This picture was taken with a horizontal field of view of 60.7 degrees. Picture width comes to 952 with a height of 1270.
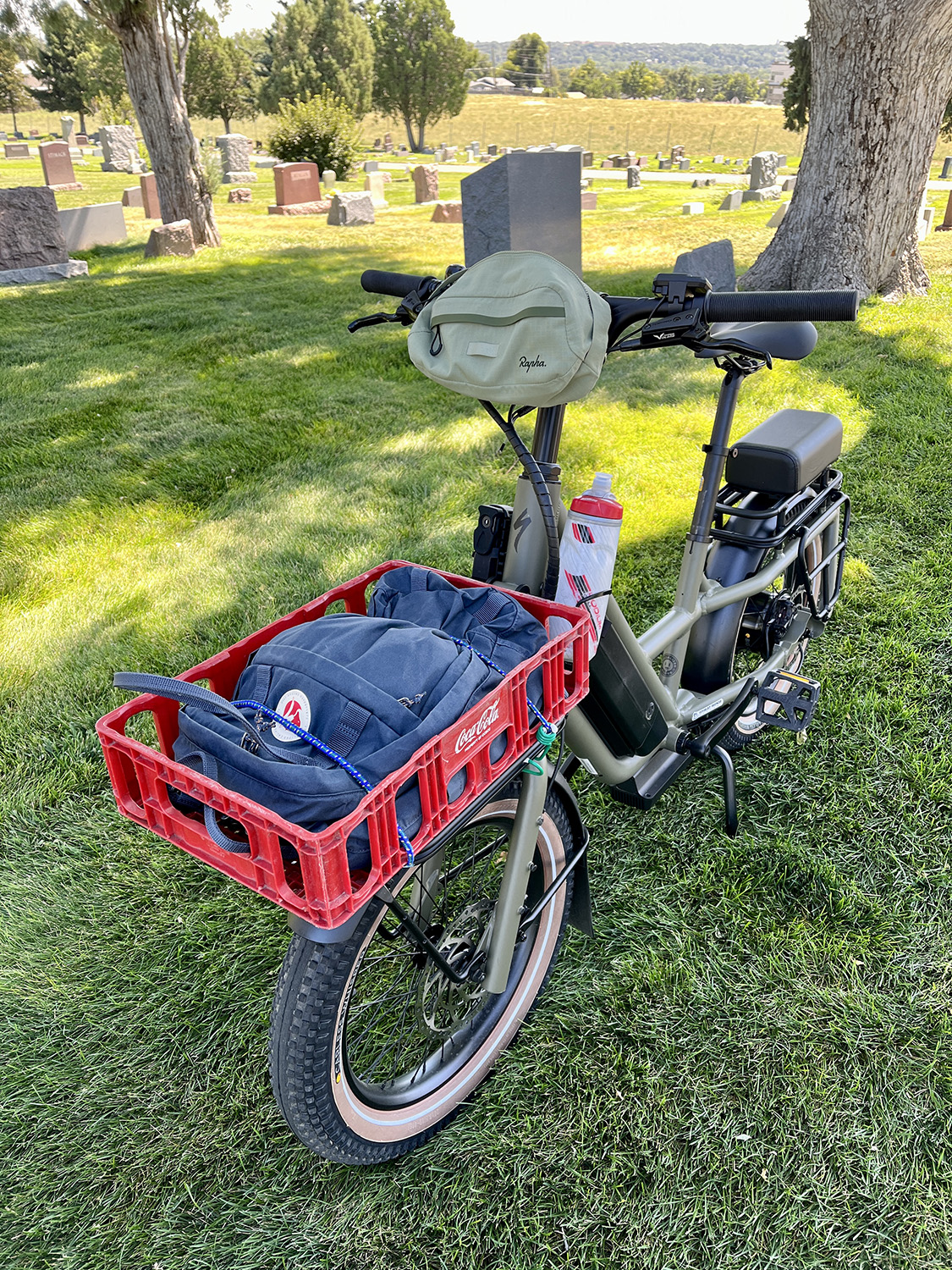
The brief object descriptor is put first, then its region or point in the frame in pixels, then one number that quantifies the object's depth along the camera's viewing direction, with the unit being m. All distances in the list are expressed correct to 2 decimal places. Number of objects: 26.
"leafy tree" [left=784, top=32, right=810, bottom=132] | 16.56
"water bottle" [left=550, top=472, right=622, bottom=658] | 1.53
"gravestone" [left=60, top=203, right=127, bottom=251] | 11.48
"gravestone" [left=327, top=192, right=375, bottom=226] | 14.17
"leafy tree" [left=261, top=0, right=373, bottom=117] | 39.91
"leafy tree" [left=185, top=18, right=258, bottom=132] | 38.38
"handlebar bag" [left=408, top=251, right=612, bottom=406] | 1.28
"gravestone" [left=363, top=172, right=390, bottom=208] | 18.22
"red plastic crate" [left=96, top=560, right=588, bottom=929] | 1.08
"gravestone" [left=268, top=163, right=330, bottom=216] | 15.77
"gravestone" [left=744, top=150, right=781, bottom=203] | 19.02
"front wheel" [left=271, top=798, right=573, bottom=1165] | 1.54
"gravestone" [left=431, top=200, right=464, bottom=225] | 14.69
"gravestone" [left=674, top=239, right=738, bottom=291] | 6.31
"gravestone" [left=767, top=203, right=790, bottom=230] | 12.91
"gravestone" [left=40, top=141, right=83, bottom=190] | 20.48
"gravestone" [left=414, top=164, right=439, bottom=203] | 17.64
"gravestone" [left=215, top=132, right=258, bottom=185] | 23.48
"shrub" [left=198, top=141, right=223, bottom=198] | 11.19
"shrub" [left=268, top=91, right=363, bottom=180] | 18.19
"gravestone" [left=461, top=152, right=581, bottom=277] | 6.16
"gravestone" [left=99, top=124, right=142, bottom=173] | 26.02
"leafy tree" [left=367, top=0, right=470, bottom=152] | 44.75
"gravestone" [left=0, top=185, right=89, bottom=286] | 9.54
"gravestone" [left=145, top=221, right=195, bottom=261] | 10.76
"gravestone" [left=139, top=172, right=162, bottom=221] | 14.71
